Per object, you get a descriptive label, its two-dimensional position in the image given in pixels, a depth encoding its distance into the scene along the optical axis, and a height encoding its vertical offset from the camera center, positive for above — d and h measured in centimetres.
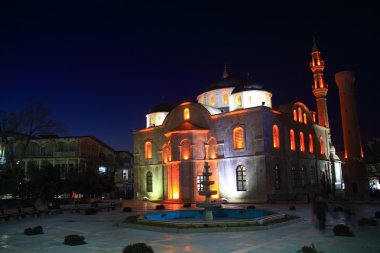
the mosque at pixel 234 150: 3331 +295
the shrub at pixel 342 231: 1254 -200
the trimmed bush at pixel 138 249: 942 -181
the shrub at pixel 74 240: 1204 -194
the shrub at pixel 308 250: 878 -186
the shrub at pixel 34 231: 1465 -193
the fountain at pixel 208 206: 1798 -138
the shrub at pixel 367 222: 1527 -209
